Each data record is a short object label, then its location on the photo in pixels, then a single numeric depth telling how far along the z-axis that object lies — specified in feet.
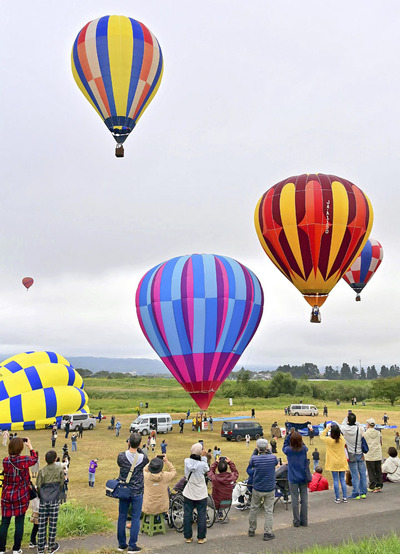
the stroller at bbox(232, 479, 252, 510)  26.67
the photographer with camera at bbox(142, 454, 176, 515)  21.82
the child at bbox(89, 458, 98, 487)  50.19
